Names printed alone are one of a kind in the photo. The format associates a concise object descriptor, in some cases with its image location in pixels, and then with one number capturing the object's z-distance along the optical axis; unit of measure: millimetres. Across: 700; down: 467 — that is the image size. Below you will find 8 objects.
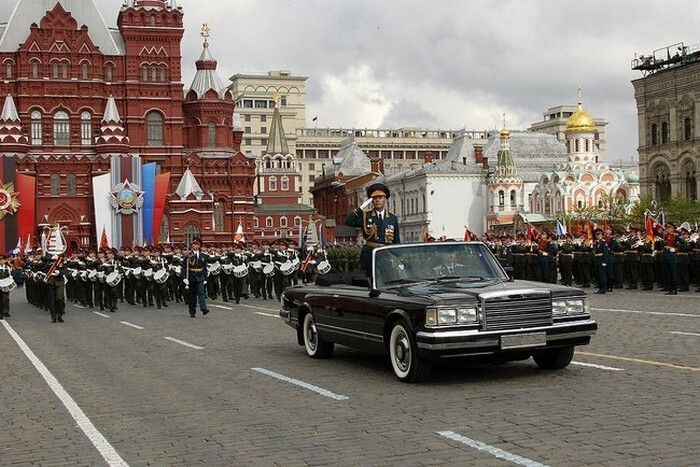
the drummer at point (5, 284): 24781
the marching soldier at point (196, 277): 22609
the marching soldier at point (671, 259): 24375
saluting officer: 13016
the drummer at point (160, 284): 28375
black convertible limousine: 9531
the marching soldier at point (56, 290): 23578
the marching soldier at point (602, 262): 26328
